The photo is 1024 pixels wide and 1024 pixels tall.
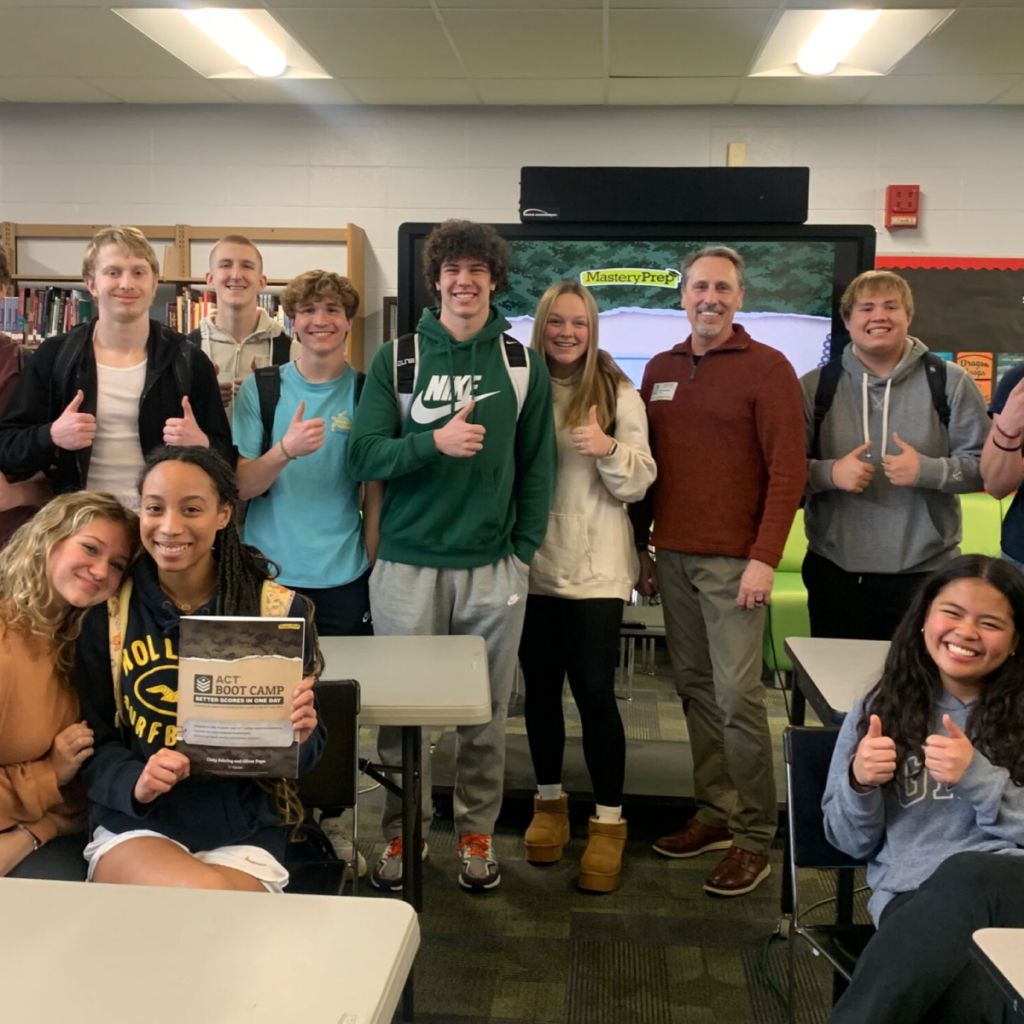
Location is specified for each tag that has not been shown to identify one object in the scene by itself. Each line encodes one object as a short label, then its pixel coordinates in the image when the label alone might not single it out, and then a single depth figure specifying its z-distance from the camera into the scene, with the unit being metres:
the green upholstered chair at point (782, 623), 3.94
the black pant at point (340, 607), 2.34
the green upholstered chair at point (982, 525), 4.25
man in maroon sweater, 2.34
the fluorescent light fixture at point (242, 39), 4.07
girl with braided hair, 1.39
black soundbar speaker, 3.08
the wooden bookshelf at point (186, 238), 5.13
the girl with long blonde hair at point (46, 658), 1.44
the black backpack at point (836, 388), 2.39
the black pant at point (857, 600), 2.36
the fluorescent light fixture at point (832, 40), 3.96
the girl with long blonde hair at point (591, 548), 2.40
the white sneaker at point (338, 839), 2.36
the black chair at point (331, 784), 1.61
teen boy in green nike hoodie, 2.25
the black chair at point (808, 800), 1.61
